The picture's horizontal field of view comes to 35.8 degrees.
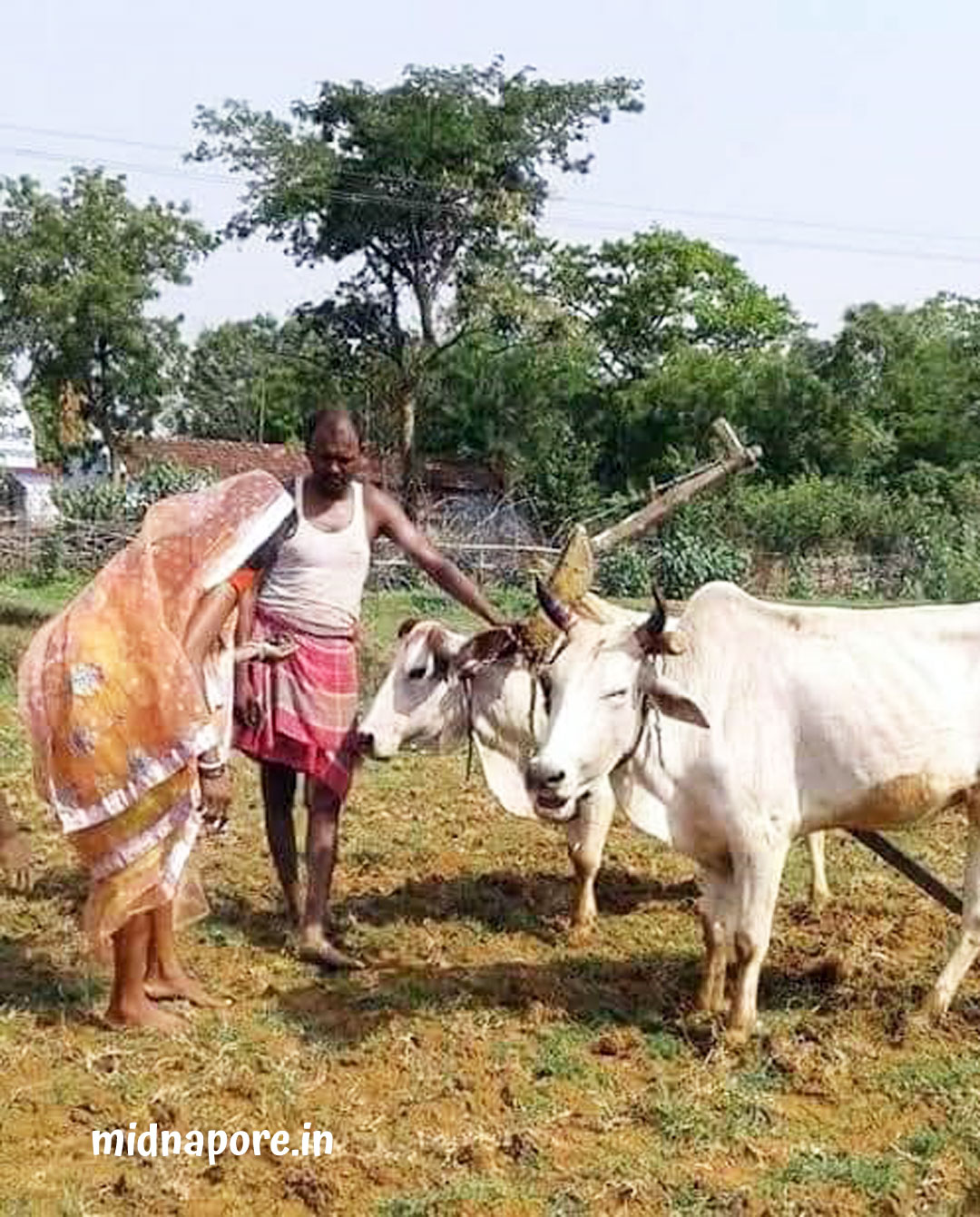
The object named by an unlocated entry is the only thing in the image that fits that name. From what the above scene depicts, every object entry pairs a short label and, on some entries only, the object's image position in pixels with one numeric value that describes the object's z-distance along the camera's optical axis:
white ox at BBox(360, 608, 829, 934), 6.07
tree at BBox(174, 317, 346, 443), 51.25
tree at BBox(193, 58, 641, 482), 31.94
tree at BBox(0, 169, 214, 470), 33.50
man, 5.46
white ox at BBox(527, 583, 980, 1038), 4.81
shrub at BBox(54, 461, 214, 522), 28.83
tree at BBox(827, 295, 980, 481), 38.69
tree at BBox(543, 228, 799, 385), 44.28
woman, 4.64
